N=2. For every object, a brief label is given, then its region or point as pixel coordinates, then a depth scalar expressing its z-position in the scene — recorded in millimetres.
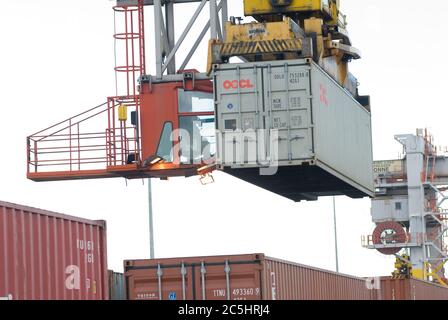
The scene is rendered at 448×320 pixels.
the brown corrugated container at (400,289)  41875
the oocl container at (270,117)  28984
